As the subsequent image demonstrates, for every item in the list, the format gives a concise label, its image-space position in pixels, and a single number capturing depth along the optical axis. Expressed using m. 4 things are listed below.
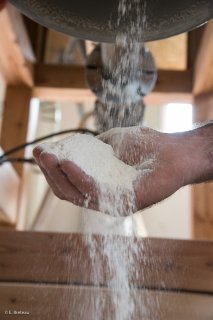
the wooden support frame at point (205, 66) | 1.33
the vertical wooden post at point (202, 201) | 1.42
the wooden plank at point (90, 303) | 0.86
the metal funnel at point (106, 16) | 0.74
